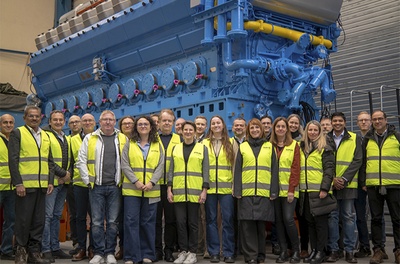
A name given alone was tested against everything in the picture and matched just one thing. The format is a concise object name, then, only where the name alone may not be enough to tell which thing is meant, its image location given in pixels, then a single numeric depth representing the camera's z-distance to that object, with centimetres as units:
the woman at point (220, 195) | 559
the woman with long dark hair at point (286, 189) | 551
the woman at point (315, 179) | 550
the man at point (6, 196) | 574
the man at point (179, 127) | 659
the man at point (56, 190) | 560
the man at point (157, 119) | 612
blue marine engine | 745
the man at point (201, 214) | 621
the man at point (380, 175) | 551
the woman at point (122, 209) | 565
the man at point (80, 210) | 577
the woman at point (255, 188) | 540
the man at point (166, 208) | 570
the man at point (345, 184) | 561
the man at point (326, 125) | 611
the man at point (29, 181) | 516
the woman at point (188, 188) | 546
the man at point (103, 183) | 530
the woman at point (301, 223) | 592
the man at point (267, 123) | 646
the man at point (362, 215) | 593
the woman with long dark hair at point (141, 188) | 528
